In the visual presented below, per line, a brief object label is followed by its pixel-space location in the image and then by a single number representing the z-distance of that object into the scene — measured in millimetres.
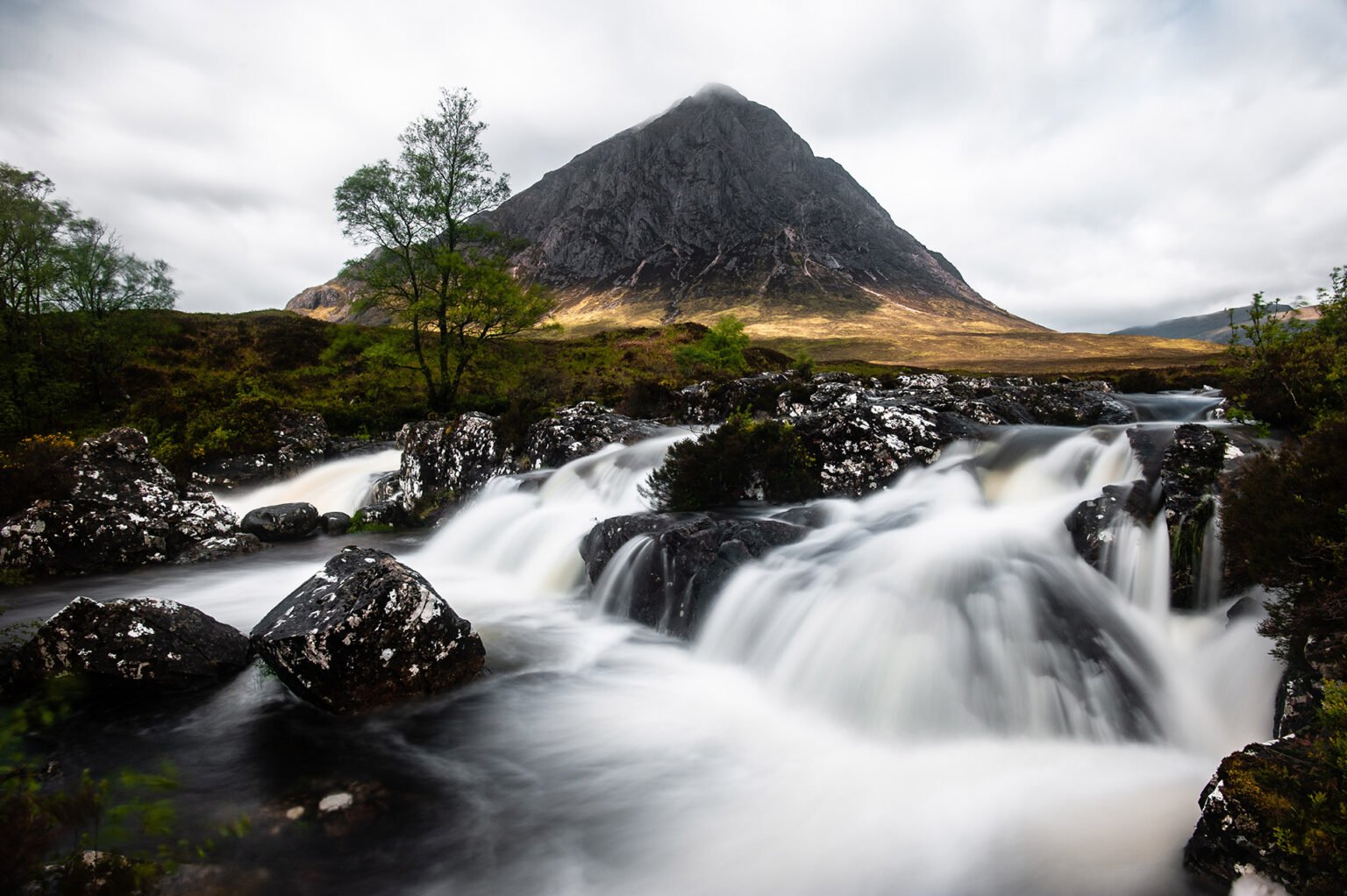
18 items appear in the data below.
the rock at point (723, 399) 19156
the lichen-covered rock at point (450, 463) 15977
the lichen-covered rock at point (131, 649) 5852
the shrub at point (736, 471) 11406
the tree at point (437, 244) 20688
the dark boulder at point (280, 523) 13773
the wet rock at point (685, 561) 8367
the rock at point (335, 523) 14797
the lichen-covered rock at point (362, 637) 5992
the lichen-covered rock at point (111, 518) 10773
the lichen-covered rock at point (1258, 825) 2873
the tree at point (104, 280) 24250
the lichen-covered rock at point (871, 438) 11523
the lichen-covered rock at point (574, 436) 15598
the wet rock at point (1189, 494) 6492
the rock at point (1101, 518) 7168
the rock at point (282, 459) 17734
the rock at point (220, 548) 12039
